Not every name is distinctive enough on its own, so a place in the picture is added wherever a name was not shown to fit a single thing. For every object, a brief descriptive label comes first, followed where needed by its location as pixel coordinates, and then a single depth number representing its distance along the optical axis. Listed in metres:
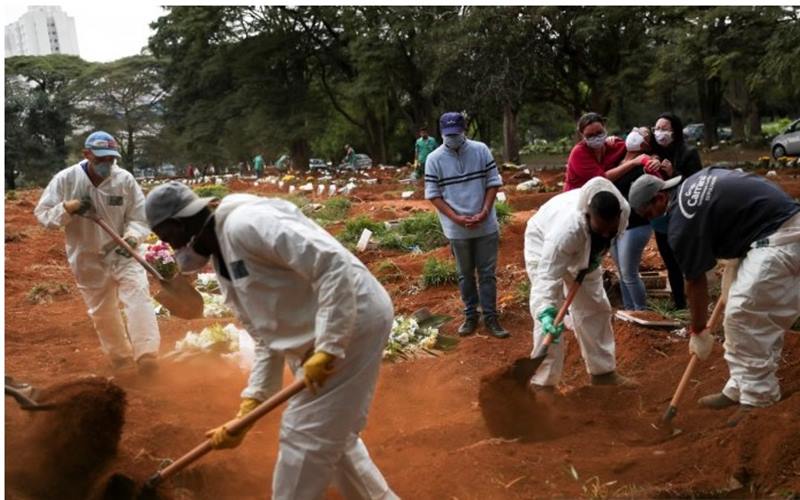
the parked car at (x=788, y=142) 19.73
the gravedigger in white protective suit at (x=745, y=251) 3.84
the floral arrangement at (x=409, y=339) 5.98
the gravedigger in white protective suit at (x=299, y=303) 2.69
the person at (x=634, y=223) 5.42
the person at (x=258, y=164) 28.45
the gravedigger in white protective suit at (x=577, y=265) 4.11
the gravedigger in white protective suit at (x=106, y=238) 5.23
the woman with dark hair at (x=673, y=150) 5.43
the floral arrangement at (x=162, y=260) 6.34
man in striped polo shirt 5.93
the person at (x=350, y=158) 30.45
